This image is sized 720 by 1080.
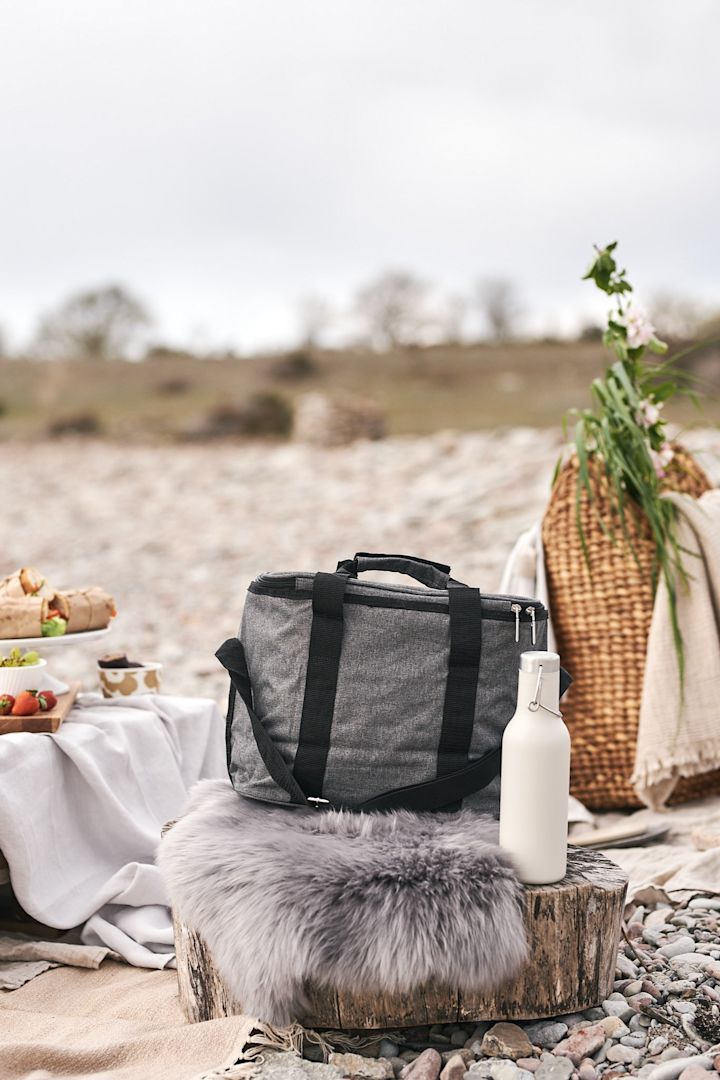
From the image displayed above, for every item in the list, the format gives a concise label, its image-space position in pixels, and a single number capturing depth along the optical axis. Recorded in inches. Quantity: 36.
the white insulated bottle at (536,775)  78.6
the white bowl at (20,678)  112.1
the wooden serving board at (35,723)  110.7
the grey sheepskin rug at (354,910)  76.1
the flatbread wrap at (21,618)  114.6
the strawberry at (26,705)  111.7
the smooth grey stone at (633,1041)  81.1
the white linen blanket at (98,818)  107.7
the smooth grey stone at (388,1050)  81.0
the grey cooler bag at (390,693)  88.4
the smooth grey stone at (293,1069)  75.4
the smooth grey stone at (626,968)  93.3
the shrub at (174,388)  870.4
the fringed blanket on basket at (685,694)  145.5
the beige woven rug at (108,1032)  80.3
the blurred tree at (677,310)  816.3
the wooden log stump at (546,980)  79.7
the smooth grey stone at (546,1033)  81.2
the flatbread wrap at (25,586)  117.5
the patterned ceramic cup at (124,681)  131.3
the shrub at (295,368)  864.0
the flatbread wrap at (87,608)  120.1
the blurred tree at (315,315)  1077.1
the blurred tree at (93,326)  1079.0
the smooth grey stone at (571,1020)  83.7
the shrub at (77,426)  709.9
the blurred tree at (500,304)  1087.6
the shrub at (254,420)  638.6
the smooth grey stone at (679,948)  99.3
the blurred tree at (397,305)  1071.0
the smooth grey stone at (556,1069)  76.2
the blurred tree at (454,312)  1080.2
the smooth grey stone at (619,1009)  84.9
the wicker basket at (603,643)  153.2
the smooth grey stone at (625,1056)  79.0
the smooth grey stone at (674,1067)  75.9
